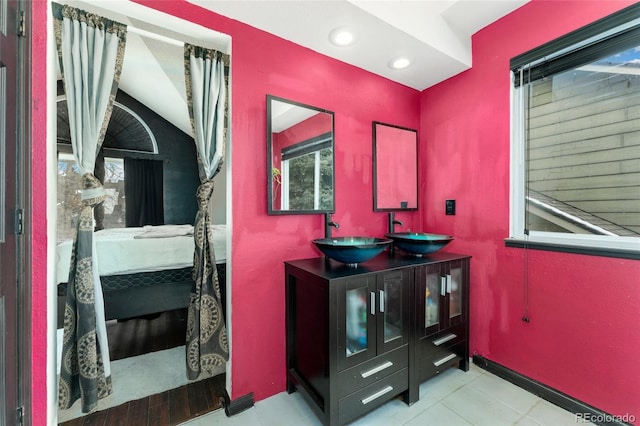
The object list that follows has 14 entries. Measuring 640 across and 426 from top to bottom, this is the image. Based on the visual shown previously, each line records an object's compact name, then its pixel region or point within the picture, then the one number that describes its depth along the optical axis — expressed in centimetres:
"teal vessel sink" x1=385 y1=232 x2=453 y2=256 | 185
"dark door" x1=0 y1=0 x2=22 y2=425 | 94
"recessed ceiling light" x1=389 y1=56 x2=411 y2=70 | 202
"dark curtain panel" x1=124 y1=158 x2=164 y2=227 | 442
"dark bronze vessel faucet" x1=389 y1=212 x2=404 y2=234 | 230
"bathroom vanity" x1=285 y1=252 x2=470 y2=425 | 140
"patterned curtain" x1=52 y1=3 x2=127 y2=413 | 130
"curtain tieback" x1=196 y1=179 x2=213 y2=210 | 164
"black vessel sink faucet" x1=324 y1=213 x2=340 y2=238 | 196
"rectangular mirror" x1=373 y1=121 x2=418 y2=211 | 225
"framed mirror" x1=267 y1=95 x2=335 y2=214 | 175
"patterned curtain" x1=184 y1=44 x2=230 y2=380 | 158
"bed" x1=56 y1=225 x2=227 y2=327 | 212
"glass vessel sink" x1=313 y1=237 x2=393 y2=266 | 154
